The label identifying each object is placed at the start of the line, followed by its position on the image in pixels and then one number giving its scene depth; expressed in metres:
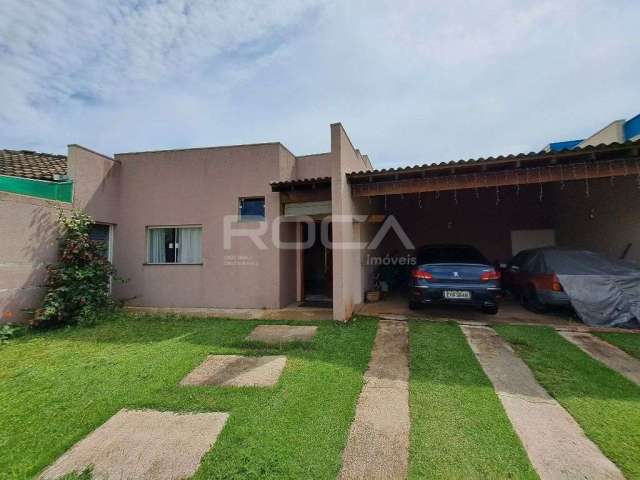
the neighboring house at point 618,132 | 8.03
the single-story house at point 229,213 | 6.10
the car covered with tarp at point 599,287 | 5.61
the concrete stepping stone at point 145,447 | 2.29
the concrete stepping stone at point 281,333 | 5.20
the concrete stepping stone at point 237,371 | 3.68
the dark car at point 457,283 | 5.89
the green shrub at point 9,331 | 5.64
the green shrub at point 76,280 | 6.36
